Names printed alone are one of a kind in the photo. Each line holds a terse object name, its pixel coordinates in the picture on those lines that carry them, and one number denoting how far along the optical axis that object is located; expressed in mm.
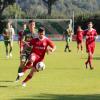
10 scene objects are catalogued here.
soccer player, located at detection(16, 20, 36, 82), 16919
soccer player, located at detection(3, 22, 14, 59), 32000
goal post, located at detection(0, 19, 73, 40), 73688
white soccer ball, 15547
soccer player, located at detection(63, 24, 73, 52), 41025
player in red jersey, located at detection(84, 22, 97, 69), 23125
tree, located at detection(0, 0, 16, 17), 89712
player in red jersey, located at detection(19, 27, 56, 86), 15875
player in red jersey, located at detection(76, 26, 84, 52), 38969
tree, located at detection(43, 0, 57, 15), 96250
